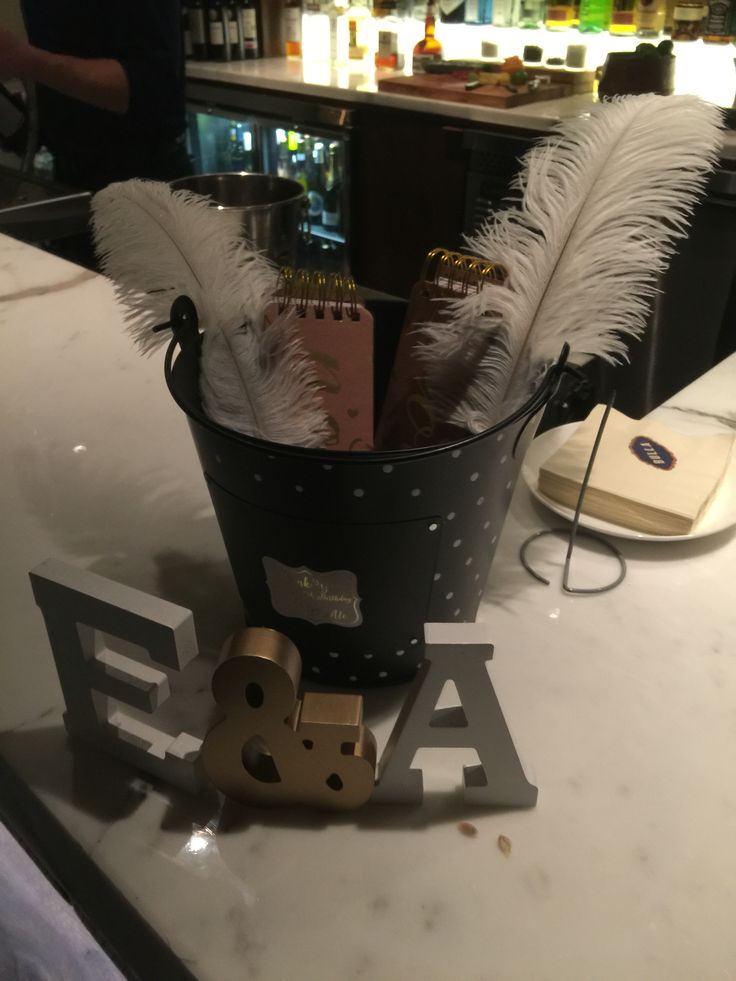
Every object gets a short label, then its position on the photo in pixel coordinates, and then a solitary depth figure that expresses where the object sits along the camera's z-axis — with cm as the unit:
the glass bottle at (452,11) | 307
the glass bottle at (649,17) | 267
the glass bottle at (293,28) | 329
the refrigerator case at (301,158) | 291
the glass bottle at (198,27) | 312
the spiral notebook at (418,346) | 55
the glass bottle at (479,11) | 303
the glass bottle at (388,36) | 305
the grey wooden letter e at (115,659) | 42
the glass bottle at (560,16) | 284
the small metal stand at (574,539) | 63
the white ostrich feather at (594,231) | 48
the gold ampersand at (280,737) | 42
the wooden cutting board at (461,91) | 239
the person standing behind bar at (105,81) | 170
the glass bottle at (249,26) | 320
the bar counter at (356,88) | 233
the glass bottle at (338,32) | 326
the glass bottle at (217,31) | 312
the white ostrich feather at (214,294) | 52
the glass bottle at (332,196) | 297
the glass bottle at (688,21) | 255
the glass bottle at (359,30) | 319
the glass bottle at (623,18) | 269
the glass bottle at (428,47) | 280
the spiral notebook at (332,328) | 55
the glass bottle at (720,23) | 252
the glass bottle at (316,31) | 331
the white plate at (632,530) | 67
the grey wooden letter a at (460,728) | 42
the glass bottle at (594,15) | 277
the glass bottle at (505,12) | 300
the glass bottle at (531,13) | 291
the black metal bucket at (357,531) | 43
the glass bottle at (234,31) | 317
